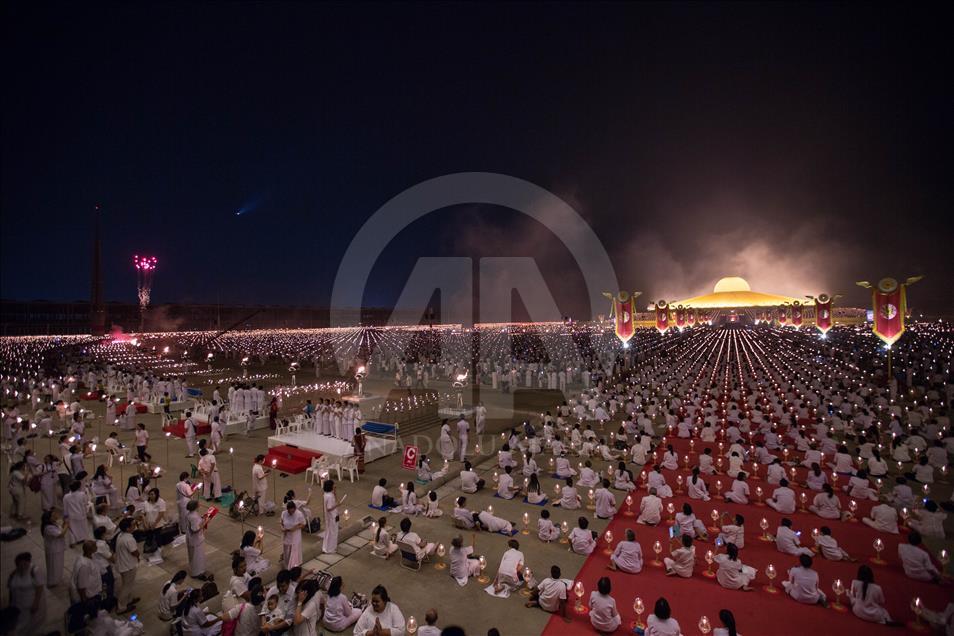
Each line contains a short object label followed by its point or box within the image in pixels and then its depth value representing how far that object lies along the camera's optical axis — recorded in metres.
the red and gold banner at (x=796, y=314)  72.81
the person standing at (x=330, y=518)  7.49
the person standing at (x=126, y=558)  6.21
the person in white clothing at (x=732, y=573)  6.61
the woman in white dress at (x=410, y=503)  9.35
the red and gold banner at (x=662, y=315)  41.55
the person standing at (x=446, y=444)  12.84
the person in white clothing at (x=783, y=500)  9.35
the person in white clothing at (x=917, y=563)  6.82
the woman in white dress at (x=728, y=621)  4.80
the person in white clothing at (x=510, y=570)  6.60
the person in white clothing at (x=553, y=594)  6.08
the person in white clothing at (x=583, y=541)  7.74
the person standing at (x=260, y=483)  8.85
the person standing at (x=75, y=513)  7.23
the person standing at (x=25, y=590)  3.78
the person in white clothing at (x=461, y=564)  6.86
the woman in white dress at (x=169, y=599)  5.59
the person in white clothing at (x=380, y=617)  5.12
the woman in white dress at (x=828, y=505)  9.07
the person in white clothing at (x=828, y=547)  7.48
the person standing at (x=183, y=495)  7.67
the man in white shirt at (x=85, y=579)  5.35
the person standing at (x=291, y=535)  6.84
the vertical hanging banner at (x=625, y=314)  31.94
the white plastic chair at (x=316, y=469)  11.18
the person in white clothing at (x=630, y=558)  7.12
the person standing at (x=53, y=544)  5.61
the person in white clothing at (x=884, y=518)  8.42
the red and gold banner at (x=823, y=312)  42.69
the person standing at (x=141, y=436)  12.70
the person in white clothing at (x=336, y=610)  5.61
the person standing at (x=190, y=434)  12.81
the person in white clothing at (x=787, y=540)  7.62
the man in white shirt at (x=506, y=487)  10.48
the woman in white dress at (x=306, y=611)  5.07
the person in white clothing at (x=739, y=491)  9.86
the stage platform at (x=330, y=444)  12.50
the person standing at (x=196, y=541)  6.71
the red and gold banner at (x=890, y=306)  21.98
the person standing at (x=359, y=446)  11.78
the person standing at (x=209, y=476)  9.52
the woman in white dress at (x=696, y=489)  10.16
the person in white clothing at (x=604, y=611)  5.62
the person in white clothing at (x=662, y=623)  4.96
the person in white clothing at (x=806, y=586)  6.23
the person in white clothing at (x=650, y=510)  8.86
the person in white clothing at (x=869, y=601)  5.82
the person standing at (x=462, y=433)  13.21
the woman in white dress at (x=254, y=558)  6.70
